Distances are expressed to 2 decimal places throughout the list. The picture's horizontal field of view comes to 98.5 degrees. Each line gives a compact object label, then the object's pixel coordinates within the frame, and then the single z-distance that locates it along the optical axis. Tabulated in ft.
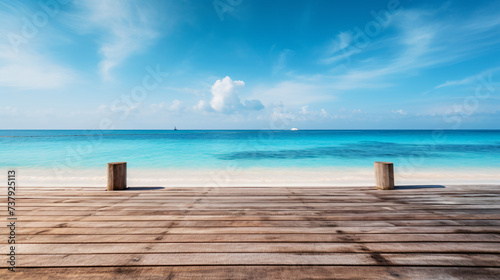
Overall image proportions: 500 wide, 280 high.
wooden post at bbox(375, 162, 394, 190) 16.34
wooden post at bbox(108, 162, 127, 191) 16.50
